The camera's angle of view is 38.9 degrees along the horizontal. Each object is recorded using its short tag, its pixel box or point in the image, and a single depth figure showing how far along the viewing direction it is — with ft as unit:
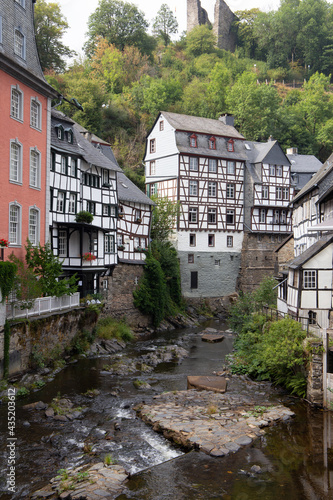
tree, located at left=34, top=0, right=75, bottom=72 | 164.14
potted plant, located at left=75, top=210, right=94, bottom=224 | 86.07
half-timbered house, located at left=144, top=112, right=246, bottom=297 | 132.16
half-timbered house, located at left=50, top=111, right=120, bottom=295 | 83.10
